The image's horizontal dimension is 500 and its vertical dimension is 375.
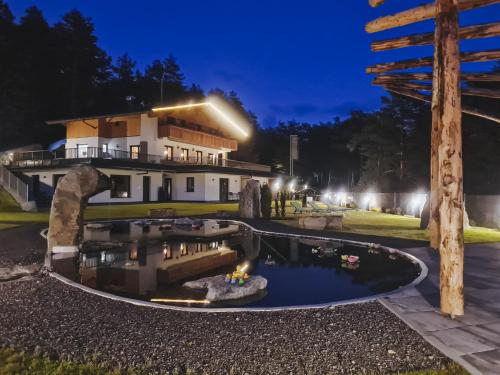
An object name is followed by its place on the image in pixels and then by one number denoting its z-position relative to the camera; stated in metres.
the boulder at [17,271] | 6.77
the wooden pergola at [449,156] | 4.58
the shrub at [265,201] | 19.05
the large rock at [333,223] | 14.61
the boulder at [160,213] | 19.11
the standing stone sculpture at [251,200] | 19.12
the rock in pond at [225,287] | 5.97
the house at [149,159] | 28.33
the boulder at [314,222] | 14.59
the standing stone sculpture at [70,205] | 8.99
